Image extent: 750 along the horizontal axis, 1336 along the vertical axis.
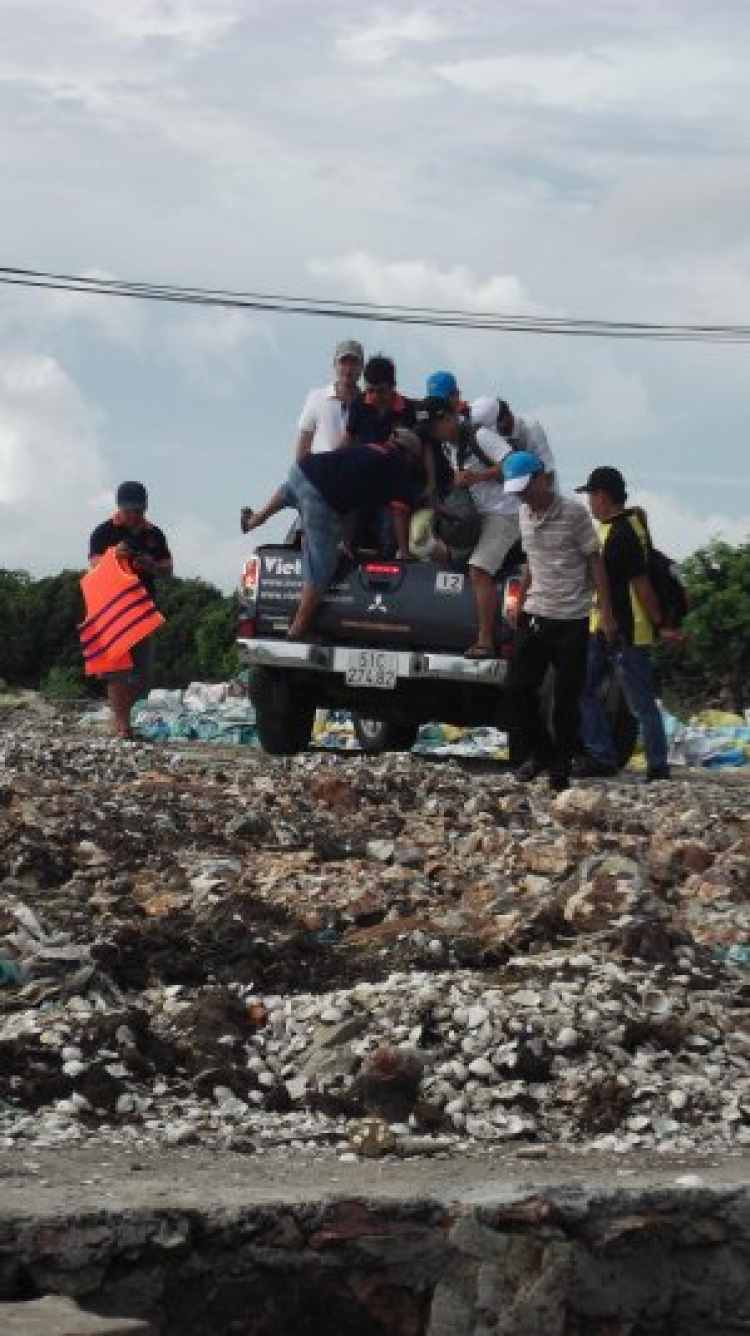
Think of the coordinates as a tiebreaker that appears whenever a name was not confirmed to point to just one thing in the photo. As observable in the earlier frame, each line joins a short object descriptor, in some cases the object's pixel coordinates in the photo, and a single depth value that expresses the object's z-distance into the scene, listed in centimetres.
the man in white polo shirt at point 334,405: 1425
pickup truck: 1451
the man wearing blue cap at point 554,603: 1188
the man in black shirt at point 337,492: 1414
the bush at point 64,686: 3425
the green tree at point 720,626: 4069
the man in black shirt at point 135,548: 1512
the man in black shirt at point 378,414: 1405
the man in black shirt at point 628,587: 1312
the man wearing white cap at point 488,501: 1406
